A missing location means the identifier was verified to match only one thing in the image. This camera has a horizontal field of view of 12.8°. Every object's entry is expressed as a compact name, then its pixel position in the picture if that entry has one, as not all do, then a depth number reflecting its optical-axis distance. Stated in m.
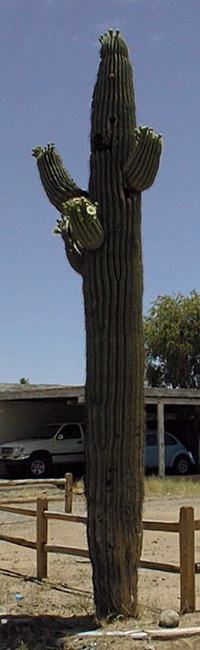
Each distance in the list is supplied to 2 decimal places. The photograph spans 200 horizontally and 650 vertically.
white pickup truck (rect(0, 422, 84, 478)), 24.78
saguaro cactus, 7.16
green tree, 40.84
